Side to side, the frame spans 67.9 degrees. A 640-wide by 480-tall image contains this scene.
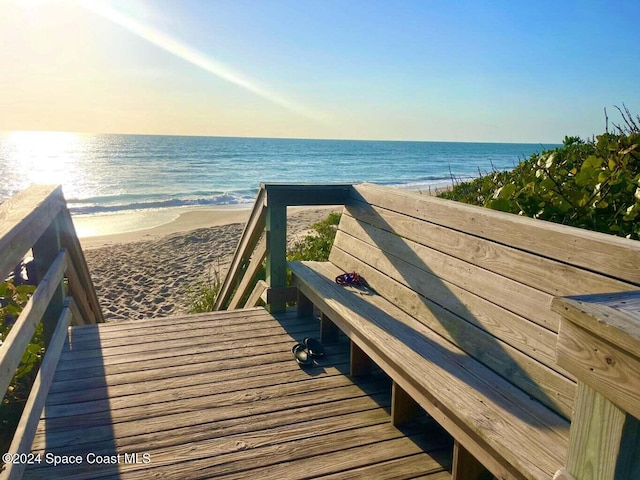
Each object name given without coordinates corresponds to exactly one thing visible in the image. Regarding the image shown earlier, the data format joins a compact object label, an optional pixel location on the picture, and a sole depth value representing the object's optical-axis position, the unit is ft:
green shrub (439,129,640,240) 8.33
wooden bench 5.49
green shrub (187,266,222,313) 19.11
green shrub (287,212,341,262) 20.05
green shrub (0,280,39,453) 8.84
